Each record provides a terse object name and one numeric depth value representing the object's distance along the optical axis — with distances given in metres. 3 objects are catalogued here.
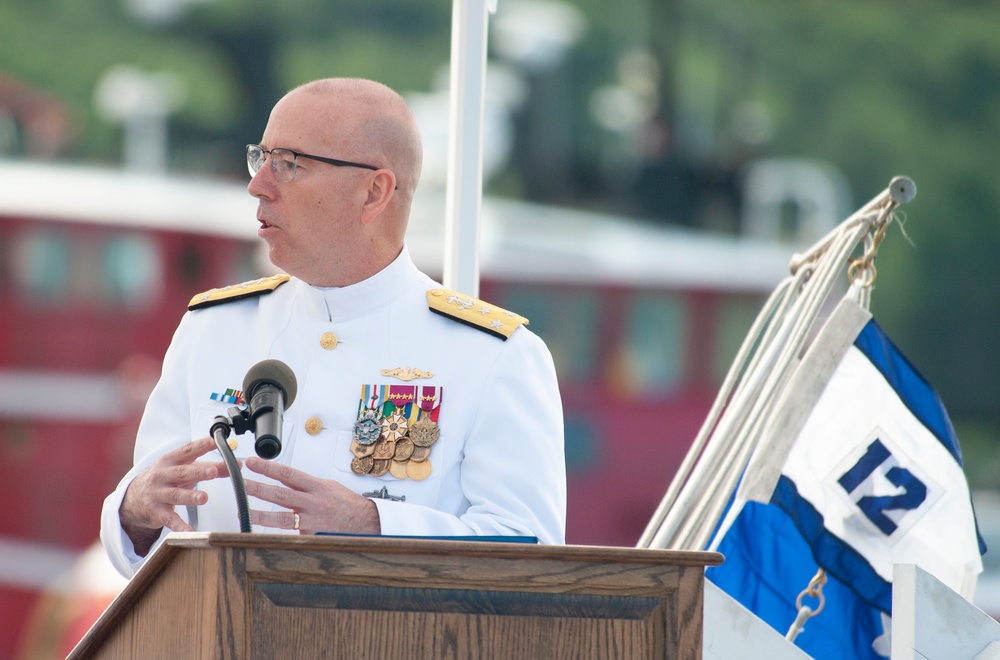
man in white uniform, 9.02
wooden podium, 8.44
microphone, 8.61
